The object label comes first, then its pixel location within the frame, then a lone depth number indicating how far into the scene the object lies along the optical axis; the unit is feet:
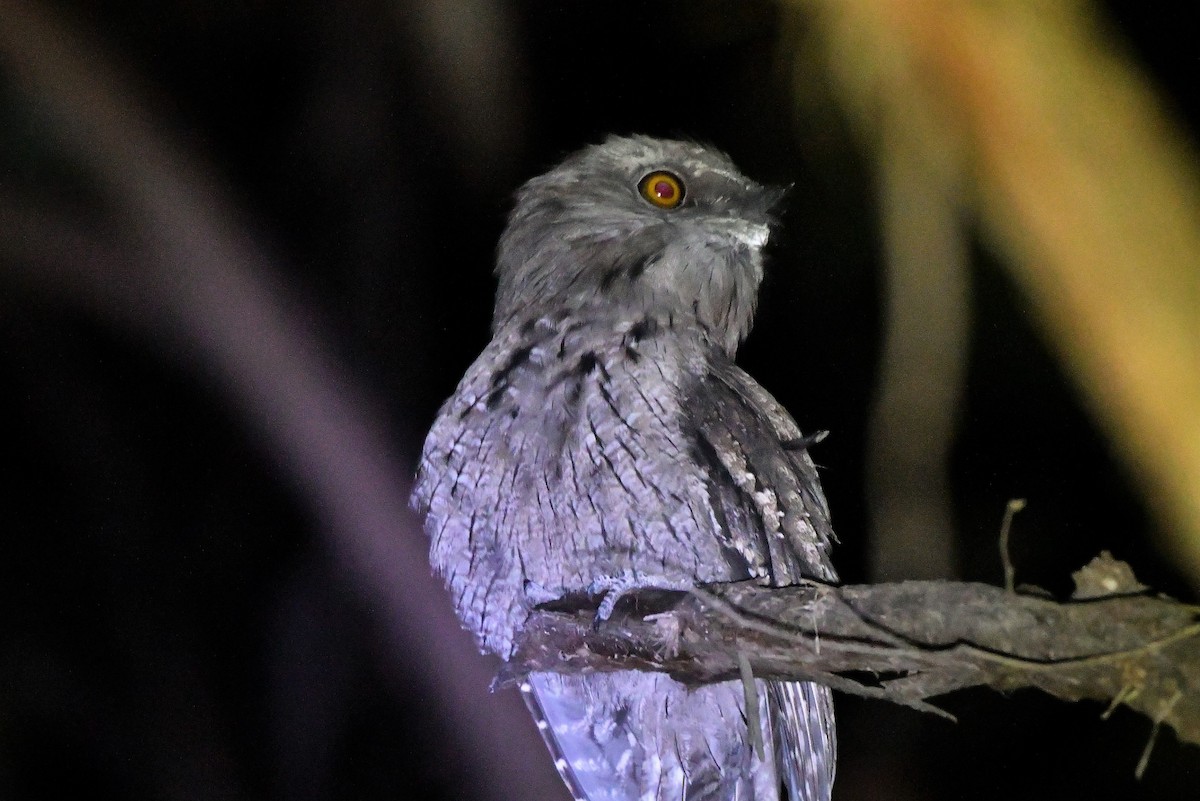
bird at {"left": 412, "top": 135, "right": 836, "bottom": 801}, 23.73
